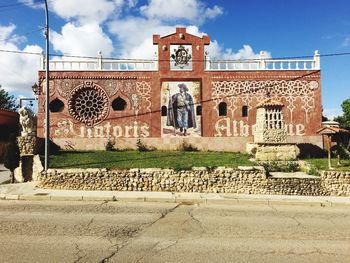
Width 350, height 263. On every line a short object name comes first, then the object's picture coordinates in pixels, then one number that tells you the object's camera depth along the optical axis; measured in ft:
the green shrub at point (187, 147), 83.48
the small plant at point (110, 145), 82.53
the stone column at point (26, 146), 58.75
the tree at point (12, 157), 57.51
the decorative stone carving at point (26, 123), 61.36
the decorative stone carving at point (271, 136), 70.08
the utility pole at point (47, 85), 54.36
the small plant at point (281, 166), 57.82
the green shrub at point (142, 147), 82.48
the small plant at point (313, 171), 55.25
